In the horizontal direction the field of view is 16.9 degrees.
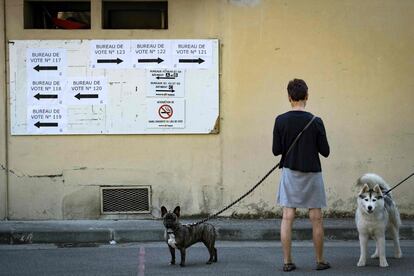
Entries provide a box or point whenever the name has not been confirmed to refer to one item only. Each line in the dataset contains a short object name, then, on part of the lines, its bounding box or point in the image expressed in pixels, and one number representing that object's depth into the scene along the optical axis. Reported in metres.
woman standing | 13.71
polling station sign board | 19.24
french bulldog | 14.24
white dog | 14.15
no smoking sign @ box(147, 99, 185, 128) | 19.34
